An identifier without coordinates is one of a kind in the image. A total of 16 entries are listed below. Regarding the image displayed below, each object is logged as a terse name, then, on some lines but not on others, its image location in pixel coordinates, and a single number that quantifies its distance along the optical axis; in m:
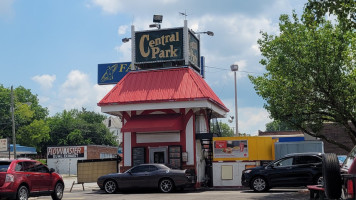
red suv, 16.16
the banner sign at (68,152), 66.69
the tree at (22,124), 85.50
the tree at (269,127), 187.27
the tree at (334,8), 14.45
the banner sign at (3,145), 59.01
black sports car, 22.73
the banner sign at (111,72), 50.62
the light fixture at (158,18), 32.66
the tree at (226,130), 157.84
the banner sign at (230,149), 26.70
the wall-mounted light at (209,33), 34.32
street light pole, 47.11
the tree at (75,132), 101.31
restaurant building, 27.22
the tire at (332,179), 7.75
